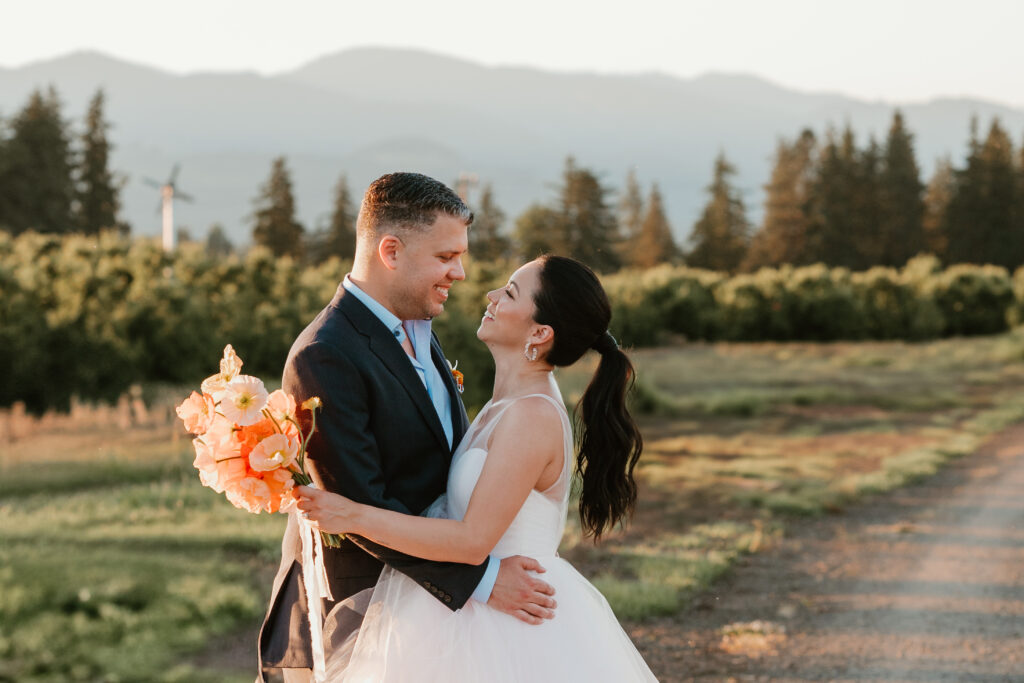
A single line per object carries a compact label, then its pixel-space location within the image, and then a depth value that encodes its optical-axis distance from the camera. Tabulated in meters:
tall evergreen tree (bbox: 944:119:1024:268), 65.31
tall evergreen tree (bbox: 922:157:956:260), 67.62
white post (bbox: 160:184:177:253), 50.75
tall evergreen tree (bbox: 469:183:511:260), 56.53
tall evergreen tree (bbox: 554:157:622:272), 46.75
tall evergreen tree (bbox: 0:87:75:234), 44.75
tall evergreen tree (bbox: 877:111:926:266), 66.81
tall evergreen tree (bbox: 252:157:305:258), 55.91
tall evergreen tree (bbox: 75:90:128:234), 51.31
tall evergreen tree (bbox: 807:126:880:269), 66.81
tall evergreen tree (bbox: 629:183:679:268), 70.31
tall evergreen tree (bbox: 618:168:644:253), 87.06
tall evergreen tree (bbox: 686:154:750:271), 66.56
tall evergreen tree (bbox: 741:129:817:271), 68.12
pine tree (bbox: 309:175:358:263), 59.47
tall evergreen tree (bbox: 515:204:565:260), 45.59
